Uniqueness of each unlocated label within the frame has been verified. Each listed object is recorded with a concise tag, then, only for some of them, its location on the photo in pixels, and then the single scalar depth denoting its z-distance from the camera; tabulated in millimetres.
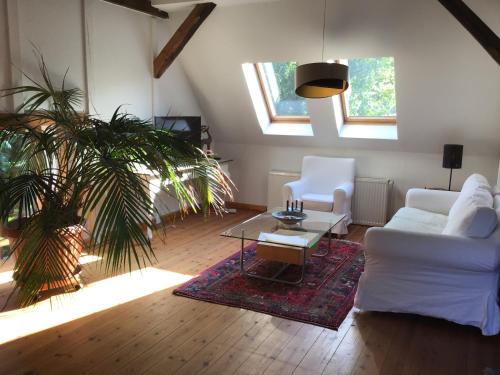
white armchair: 5074
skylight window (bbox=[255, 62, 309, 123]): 5719
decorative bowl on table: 3955
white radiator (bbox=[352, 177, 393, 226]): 5531
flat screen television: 5230
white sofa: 2818
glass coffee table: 3598
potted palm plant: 2021
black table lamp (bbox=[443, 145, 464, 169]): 4778
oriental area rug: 3139
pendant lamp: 3094
